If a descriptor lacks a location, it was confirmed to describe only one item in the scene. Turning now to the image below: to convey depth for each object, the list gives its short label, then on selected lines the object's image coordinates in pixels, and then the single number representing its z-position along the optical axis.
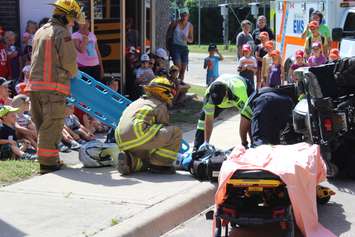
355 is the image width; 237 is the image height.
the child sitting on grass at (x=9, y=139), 8.66
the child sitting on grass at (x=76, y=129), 9.94
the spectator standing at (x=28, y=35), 11.96
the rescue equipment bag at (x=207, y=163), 7.44
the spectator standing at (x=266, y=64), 13.80
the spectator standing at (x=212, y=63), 15.70
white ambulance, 13.37
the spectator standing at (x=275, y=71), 13.30
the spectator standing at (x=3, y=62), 11.68
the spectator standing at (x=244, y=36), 15.89
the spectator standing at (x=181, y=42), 15.71
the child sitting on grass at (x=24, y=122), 9.06
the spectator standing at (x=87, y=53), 11.41
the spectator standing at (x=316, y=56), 12.61
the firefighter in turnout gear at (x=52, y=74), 7.99
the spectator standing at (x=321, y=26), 13.55
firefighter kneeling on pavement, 7.80
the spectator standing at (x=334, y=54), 11.78
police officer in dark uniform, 7.32
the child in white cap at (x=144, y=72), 13.56
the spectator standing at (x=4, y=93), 9.46
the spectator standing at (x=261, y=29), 16.33
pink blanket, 5.45
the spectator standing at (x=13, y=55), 11.85
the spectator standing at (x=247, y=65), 13.60
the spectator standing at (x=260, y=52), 14.90
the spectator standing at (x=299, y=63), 12.87
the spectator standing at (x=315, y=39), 13.33
